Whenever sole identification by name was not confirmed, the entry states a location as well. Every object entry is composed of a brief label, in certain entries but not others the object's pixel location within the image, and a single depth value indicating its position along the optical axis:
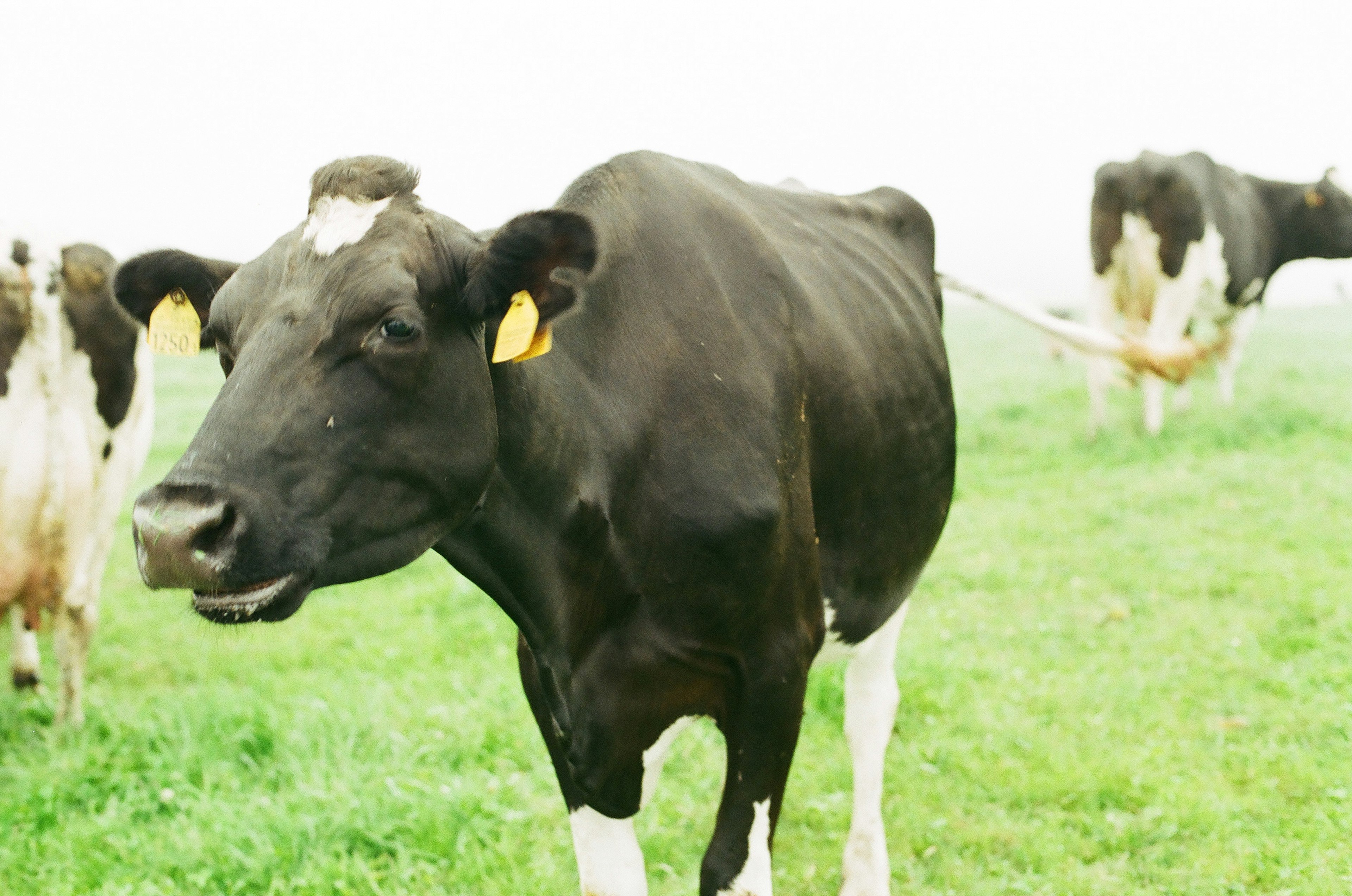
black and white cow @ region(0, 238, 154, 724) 4.68
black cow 1.97
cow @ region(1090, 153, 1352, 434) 10.48
